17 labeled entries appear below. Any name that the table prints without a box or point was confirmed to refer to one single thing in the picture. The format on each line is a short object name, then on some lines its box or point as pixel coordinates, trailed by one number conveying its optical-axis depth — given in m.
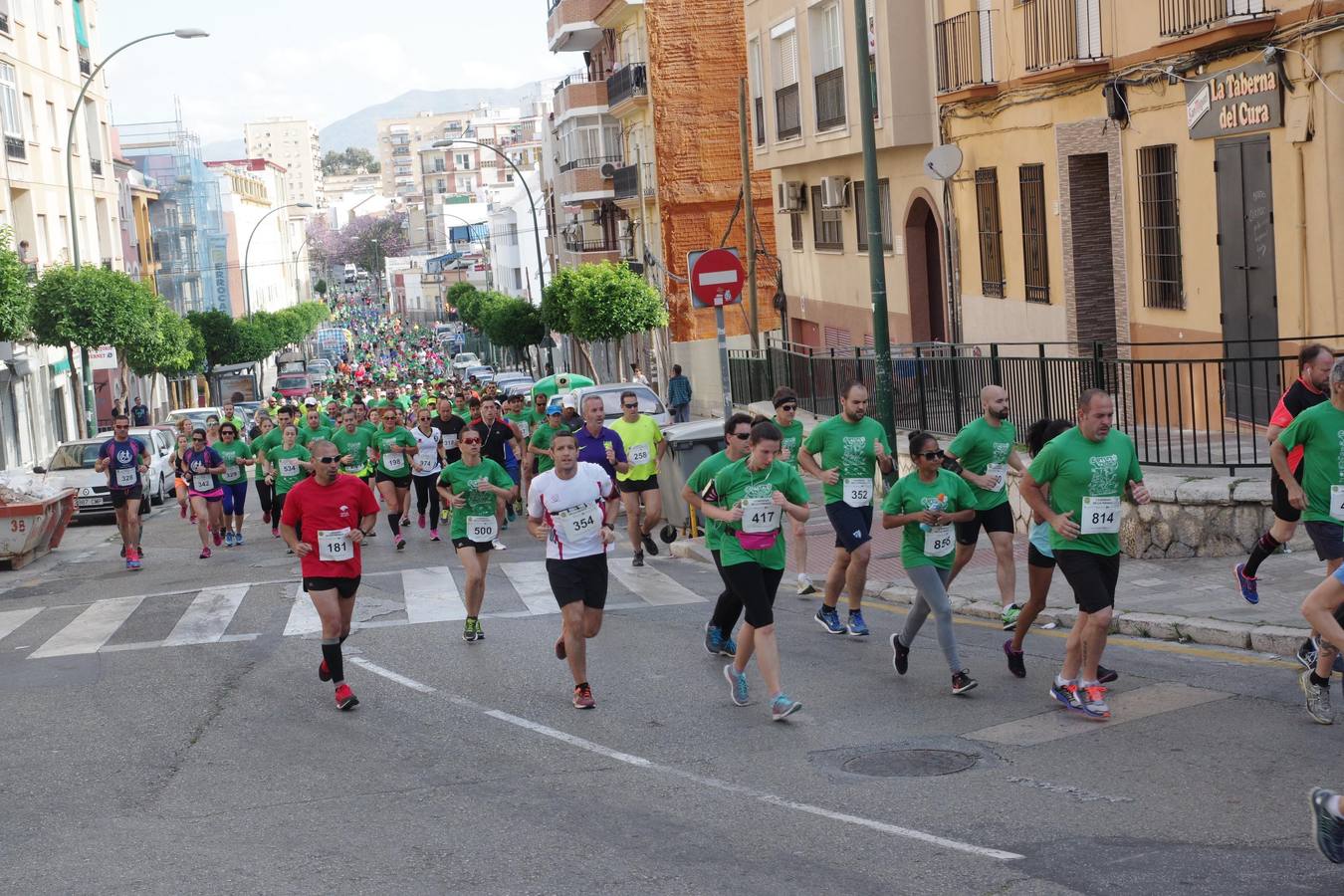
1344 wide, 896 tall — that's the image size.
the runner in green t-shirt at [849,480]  11.80
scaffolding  81.25
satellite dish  22.31
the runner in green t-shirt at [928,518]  9.95
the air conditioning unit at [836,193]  30.20
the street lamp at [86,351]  34.28
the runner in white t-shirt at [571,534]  10.32
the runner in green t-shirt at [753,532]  9.63
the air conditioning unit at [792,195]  33.34
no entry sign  17.66
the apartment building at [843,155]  25.09
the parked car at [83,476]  27.61
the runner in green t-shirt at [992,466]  11.48
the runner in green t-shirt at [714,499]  10.02
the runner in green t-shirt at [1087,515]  8.88
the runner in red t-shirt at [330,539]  10.70
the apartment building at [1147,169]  14.81
